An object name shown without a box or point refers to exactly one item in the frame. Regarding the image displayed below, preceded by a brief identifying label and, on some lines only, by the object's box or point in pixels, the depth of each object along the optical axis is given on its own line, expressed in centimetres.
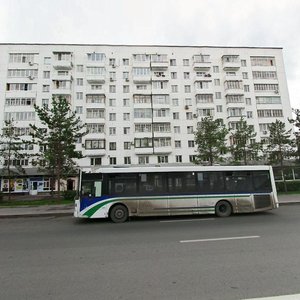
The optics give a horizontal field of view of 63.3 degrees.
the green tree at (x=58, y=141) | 2209
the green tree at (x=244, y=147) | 2741
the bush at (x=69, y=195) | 2394
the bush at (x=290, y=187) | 2636
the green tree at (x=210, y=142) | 2570
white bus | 1190
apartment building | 4381
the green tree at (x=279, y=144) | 2623
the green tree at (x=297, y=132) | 2562
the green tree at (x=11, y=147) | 2421
